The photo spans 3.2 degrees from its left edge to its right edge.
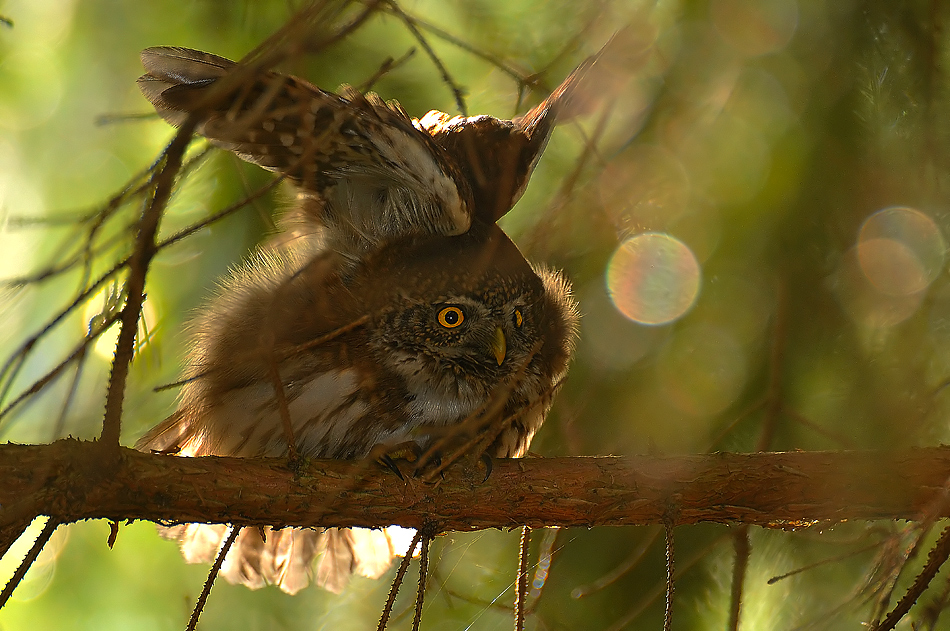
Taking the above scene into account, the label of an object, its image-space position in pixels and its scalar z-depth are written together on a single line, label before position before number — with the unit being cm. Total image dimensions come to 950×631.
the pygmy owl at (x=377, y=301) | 569
